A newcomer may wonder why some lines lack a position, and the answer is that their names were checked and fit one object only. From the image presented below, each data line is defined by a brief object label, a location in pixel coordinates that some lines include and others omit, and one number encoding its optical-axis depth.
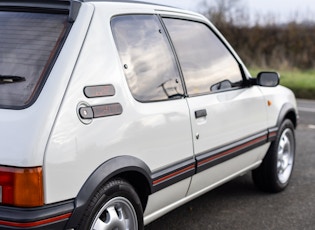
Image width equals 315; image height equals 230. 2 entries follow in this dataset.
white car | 2.31
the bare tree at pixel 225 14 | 23.67
